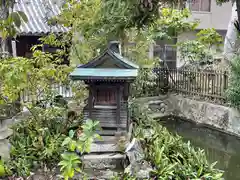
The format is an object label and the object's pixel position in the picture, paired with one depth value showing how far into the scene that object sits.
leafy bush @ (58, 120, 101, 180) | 3.78
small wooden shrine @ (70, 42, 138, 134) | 5.38
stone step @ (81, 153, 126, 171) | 4.99
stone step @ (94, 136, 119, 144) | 5.31
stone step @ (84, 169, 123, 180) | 4.68
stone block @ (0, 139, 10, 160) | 4.64
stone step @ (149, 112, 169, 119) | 10.11
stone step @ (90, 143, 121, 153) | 5.16
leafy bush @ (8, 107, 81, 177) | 4.97
